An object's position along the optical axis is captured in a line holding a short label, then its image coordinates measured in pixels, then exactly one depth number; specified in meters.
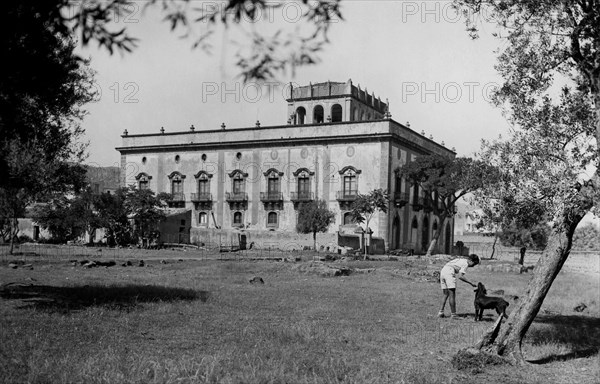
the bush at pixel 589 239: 68.50
